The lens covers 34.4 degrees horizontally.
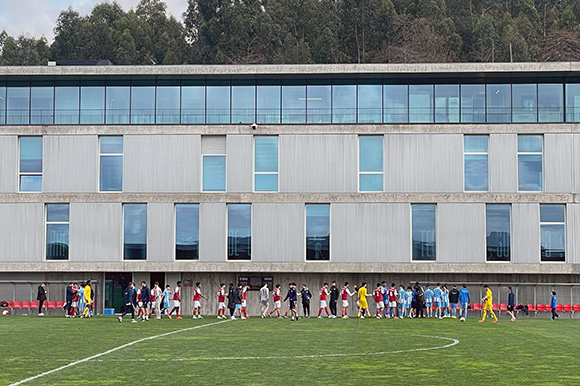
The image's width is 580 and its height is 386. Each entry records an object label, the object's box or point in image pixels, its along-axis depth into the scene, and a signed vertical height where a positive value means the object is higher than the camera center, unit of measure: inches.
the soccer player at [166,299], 1737.2 -103.4
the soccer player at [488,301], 1610.5 -97.8
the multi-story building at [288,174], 1978.3 +149.7
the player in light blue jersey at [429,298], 1813.5 -105.7
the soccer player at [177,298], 1707.7 -101.4
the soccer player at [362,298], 1733.5 -100.8
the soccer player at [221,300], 1701.5 -102.9
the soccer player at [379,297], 1754.4 -99.5
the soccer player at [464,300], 1680.6 -100.3
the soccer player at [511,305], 1699.4 -110.3
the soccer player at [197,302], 1706.4 -107.7
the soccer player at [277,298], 1708.2 -99.8
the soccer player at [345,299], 1742.1 -103.3
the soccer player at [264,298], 1754.1 -102.2
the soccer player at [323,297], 1745.8 -100.0
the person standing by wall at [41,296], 1839.3 -104.8
